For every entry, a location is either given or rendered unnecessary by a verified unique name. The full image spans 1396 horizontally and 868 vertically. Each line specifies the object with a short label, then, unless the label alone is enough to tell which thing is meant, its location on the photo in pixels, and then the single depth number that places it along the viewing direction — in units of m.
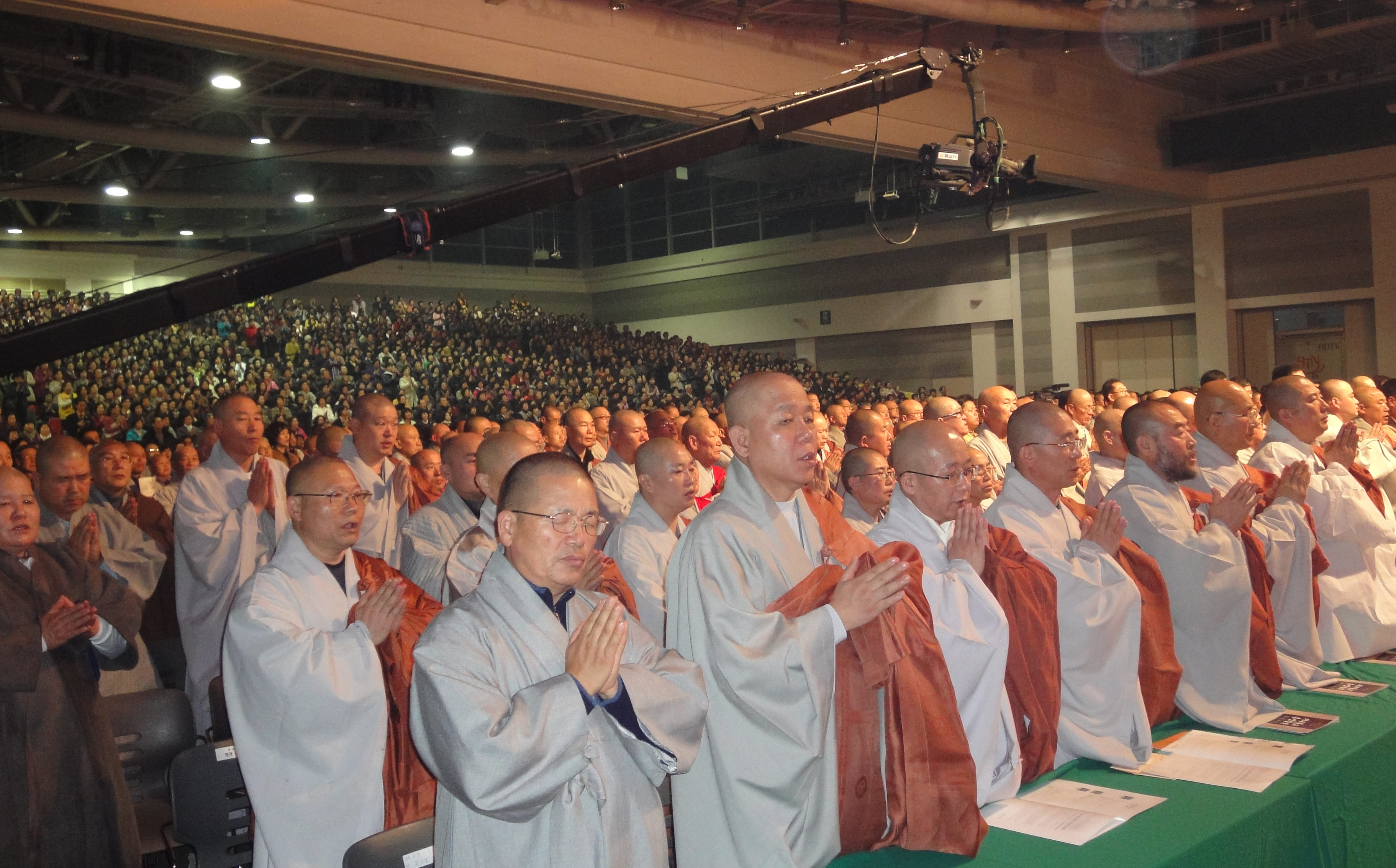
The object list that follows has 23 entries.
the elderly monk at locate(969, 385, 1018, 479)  8.32
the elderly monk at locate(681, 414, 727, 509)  7.36
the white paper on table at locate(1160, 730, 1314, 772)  3.60
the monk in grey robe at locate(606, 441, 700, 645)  4.96
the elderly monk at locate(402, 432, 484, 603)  5.02
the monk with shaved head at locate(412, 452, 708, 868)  2.27
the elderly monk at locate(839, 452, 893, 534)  5.39
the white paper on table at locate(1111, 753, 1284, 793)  3.38
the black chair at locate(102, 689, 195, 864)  3.88
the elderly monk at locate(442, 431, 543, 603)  4.42
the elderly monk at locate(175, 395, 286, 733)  5.61
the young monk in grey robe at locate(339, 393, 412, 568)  6.17
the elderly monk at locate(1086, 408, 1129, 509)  6.07
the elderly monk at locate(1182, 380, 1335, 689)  4.88
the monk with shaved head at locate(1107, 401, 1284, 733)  4.23
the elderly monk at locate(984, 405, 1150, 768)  3.71
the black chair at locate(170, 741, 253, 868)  3.33
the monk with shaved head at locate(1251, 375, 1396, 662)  5.28
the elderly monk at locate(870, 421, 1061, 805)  3.31
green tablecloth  2.92
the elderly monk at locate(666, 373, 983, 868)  2.87
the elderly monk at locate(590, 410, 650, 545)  6.96
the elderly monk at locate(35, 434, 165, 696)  5.38
